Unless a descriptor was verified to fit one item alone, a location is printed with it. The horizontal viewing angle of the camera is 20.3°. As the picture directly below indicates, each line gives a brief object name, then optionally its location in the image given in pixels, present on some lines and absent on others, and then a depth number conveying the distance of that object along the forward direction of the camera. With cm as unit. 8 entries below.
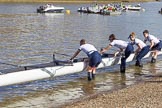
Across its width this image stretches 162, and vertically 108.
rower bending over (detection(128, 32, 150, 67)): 2000
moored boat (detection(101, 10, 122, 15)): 8469
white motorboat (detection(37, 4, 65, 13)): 8512
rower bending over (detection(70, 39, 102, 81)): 1658
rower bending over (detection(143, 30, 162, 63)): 2142
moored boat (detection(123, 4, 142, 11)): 10538
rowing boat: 1507
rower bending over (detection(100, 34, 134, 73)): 1812
